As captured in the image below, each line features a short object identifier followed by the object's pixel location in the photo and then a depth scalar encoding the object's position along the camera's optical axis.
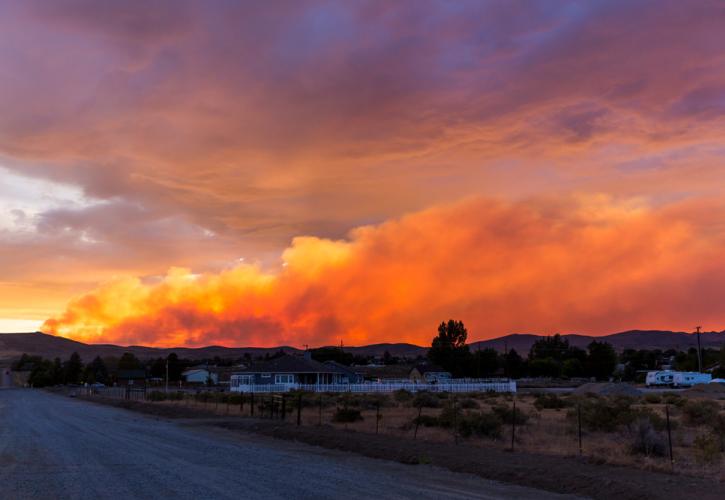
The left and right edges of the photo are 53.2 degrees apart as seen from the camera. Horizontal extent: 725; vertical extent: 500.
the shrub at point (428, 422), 33.14
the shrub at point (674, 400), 49.87
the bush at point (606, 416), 29.41
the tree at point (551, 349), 166.38
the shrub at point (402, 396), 59.81
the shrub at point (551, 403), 49.53
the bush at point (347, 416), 37.47
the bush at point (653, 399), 55.61
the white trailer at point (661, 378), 100.56
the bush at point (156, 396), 73.31
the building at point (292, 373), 86.75
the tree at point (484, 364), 132.50
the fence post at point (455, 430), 26.59
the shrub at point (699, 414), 33.97
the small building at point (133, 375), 162.86
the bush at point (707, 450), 19.52
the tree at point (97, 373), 173.49
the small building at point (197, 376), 154.88
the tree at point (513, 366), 134.48
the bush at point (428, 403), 52.08
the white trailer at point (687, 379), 98.19
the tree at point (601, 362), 138.62
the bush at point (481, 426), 27.81
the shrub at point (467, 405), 47.59
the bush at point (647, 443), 22.33
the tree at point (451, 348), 138.12
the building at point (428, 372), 129.62
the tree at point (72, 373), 187.50
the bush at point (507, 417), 33.62
